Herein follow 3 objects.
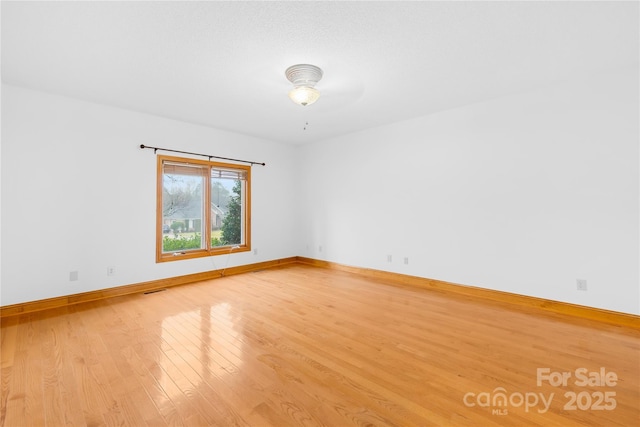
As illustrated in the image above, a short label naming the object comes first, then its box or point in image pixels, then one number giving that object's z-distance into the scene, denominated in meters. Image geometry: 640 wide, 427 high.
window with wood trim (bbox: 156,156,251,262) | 4.43
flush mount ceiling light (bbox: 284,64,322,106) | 2.74
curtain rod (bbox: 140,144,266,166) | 4.15
